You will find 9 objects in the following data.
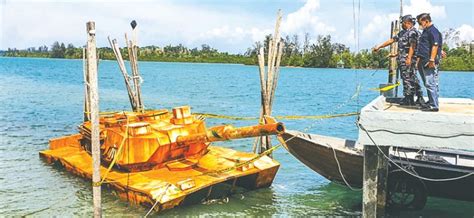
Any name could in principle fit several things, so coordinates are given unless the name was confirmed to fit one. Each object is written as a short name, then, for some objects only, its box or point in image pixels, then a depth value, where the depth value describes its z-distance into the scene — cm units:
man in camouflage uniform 912
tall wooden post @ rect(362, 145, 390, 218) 784
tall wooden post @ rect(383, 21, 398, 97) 1296
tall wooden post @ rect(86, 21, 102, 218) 841
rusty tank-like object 1032
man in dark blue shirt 825
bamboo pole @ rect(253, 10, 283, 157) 1274
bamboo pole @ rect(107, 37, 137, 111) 1602
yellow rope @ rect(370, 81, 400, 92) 1055
